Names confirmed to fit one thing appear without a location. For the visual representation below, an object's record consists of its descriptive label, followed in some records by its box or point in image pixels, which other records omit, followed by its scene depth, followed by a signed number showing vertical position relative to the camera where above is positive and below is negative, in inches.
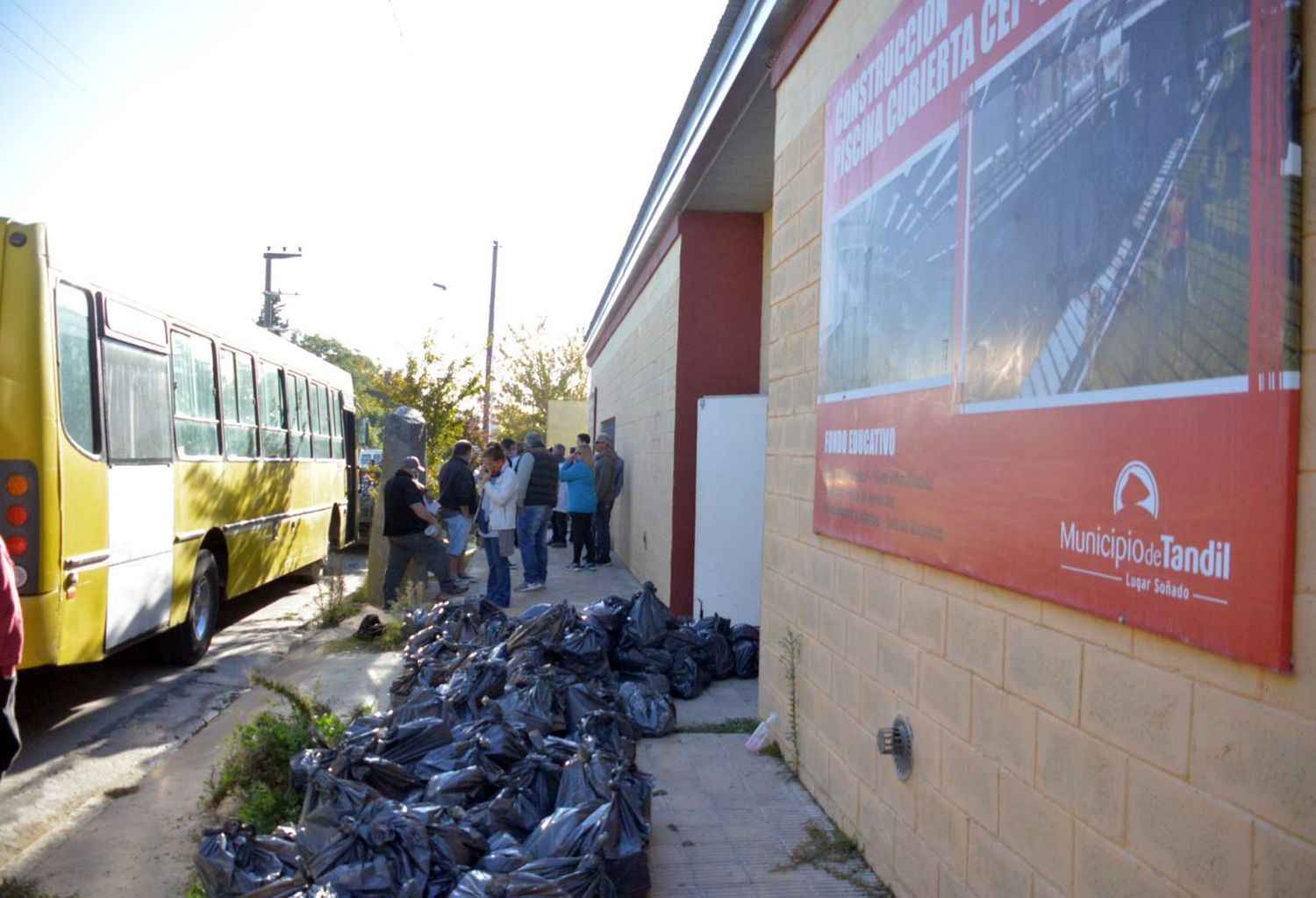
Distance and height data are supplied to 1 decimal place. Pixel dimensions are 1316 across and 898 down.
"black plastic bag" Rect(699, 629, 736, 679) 294.8 -67.1
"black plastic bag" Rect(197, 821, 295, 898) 139.1 -61.1
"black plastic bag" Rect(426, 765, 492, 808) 164.9 -59.5
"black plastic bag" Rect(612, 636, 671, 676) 283.1 -65.6
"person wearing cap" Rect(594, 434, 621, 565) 579.2 -35.2
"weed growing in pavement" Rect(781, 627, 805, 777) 210.5 -54.1
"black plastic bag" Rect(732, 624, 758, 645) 307.7 -63.6
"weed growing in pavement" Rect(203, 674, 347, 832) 183.8 -64.6
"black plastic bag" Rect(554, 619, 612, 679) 268.4 -60.3
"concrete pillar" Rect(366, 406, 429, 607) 435.5 -14.2
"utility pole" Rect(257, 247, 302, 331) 1534.2 +187.1
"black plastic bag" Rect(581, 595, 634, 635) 290.2 -54.9
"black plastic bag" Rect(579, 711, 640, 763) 197.2 -62.7
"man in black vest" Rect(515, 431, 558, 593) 470.0 -36.7
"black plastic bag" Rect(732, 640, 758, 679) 298.7 -69.0
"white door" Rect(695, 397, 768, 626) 327.0 -27.2
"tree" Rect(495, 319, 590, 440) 1664.6 +64.9
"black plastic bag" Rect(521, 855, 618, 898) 135.5 -59.8
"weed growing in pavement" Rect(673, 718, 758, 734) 245.6 -73.0
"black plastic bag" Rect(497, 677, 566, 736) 209.0 -59.8
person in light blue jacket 566.6 -44.7
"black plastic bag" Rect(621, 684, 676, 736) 241.0 -68.7
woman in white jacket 436.1 -43.7
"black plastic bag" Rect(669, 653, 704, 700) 275.7 -69.6
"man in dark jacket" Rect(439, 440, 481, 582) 457.8 -33.5
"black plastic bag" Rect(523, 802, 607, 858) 146.7 -59.5
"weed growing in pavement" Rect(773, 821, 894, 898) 160.2 -71.5
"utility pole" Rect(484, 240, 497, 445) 1093.3 +66.3
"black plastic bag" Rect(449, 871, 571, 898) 129.1 -58.7
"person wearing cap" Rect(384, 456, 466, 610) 407.2 -43.3
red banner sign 81.2 +11.4
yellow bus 233.1 -13.1
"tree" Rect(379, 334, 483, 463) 762.2 +20.2
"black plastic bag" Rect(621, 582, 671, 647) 293.9 -57.7
